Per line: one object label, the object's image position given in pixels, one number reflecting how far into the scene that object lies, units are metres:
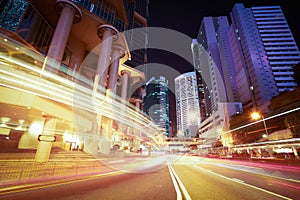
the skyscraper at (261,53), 71.57
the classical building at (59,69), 14.17
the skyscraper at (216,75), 71.88
